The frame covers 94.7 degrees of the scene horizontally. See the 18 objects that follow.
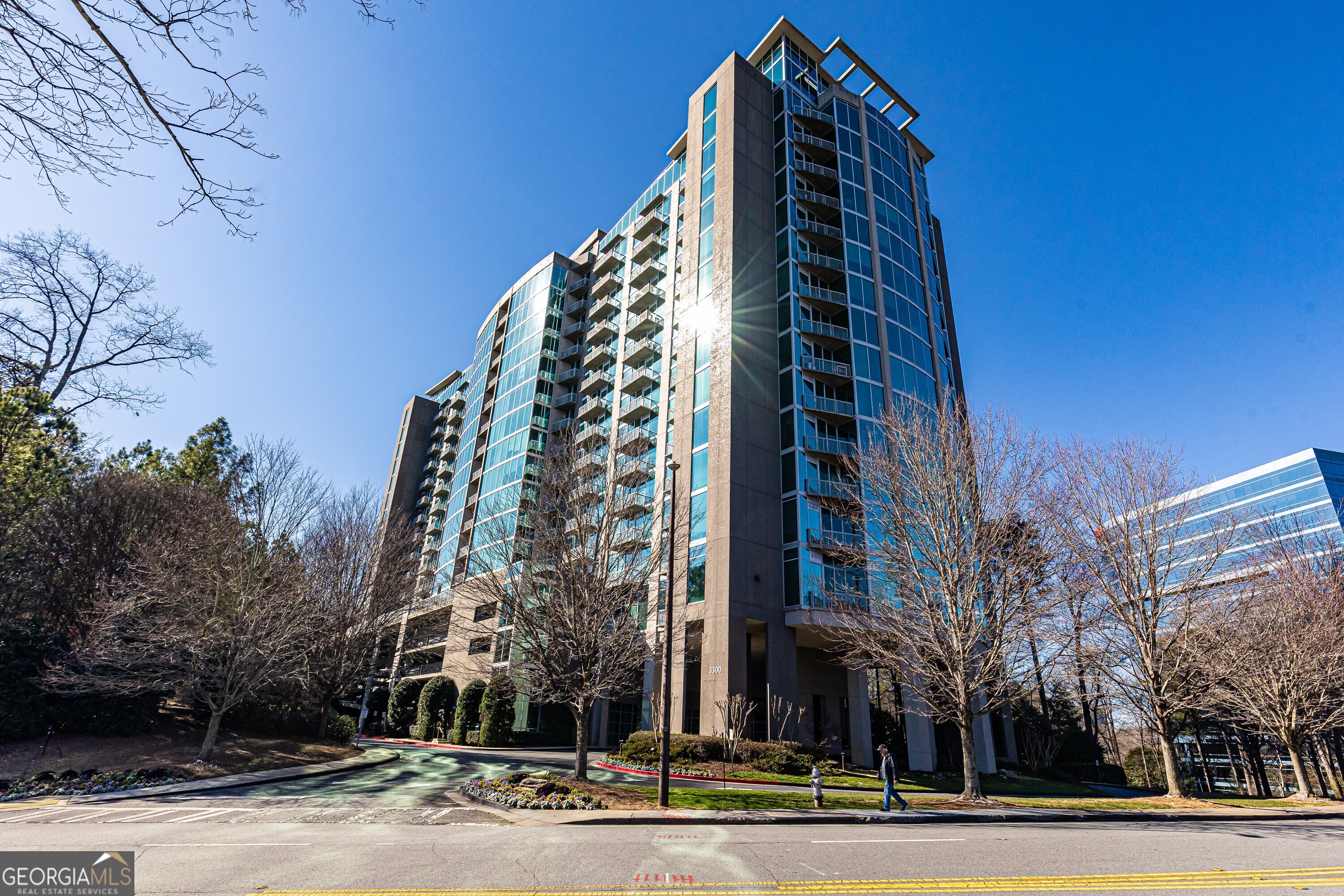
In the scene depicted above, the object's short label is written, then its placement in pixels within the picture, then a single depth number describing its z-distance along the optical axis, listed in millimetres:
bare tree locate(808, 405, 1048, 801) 20859
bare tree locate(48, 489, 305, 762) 22062
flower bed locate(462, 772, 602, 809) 15109
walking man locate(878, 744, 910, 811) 16516
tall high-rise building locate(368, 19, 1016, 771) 33219
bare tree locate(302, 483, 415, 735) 29375
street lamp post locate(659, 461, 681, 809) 14891
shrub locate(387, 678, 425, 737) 48562
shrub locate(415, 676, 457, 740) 43656
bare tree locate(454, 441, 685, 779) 20156
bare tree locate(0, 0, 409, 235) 3828
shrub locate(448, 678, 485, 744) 40344
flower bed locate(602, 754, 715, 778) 23734
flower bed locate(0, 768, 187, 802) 15906
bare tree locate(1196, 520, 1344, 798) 25219
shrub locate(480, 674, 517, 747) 38781
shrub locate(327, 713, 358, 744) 32938
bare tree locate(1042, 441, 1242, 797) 23922
